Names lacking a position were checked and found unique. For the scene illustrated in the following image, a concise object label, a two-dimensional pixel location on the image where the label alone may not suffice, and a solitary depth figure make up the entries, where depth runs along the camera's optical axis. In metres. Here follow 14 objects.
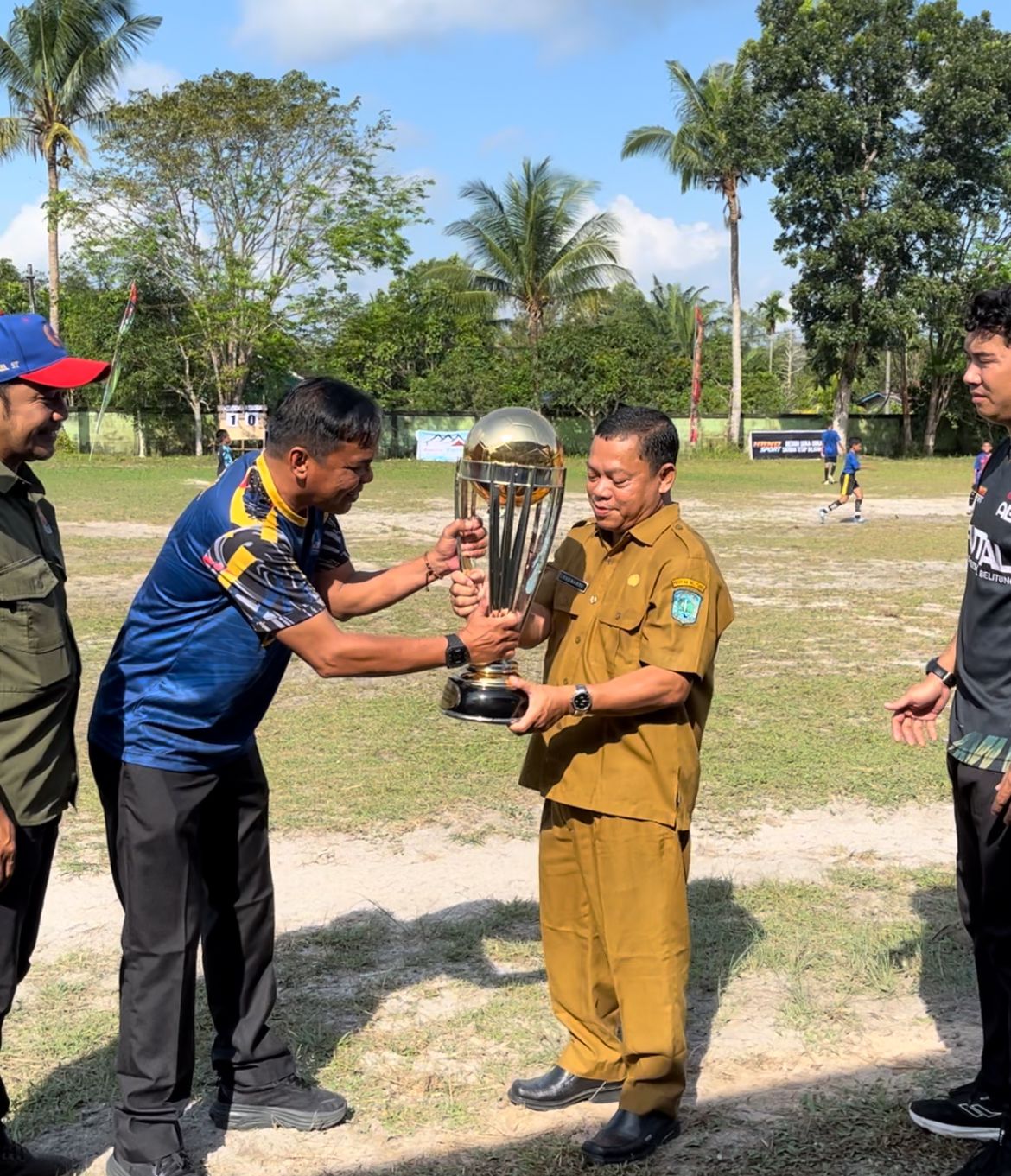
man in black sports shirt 2.88
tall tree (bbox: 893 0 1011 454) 38.62
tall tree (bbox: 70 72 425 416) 35.28
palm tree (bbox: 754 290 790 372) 45.81
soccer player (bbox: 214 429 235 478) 23.56
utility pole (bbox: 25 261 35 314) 35.56
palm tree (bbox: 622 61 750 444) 39.91
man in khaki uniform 3.04
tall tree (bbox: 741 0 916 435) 38.84
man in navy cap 2.78
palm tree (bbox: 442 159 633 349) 40.53
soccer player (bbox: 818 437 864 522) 20.42
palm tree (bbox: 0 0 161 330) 34.81
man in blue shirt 2.84
